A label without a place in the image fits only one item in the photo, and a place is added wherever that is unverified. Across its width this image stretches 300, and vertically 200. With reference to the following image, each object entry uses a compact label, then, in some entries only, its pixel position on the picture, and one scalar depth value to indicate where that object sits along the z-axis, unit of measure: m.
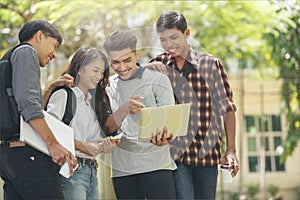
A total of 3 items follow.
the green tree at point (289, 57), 7.39
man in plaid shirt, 3.23
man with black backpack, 2.47
